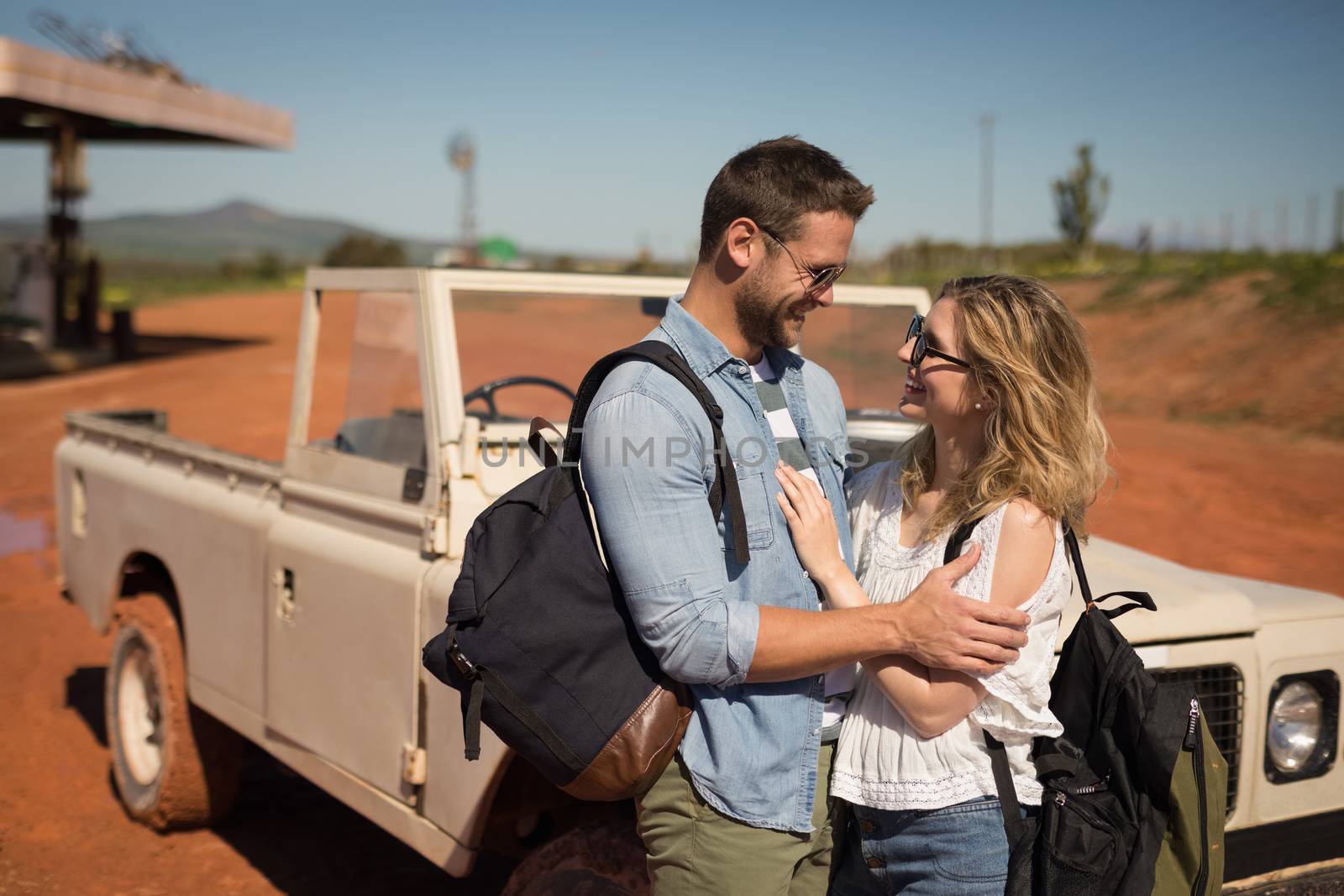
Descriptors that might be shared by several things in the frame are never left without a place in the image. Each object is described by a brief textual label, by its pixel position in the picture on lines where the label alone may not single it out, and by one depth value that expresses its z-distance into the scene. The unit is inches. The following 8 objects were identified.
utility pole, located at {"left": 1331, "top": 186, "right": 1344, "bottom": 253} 912.9
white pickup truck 106.7
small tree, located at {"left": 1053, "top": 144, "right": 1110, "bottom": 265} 1417.3
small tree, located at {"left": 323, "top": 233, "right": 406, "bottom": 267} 2230.6
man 68.9
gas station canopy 724.7
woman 75.4
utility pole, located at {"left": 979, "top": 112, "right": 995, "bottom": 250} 1723.7
